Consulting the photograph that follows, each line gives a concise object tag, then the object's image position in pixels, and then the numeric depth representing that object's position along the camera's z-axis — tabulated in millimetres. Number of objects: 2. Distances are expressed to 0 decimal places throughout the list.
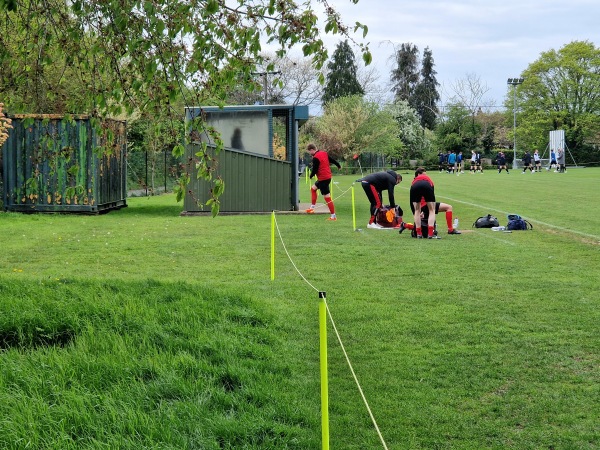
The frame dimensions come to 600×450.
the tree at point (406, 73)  100500
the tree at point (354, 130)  70562
